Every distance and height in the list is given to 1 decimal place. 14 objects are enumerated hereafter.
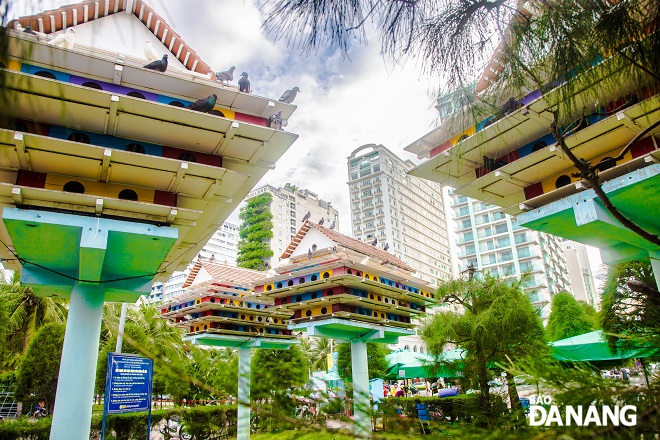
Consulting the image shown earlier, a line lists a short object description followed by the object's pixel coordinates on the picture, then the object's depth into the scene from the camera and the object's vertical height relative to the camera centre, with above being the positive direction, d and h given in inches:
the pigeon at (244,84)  282.2 +175.6
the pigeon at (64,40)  234.1 +175.4
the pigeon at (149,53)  286.4 +200.6
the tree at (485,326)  380.8 +30.6
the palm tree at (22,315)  781.3 +115.5
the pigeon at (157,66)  258.5 +173.2
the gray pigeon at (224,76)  281.7 +181.4
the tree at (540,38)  95.6 +71.4
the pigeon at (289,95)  294.2 +176.9
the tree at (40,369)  591.2 +15.6
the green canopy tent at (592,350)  405.7 +5.9
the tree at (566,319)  816.9 +68.8
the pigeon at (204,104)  254.4 +148.1
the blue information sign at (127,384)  329.7 -5.4
